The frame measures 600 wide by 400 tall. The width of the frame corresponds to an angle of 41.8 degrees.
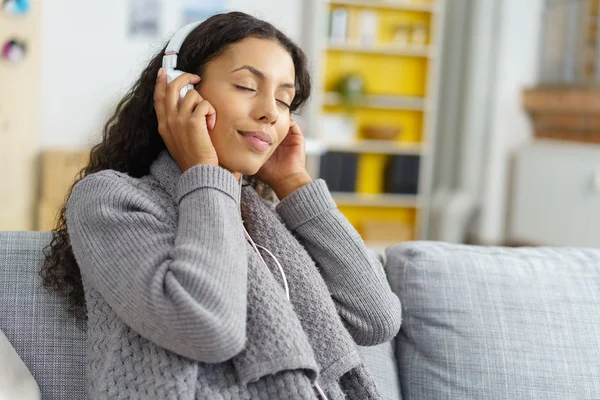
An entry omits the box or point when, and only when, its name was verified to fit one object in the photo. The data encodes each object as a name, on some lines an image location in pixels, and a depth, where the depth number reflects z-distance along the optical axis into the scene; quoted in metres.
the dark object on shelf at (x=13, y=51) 4.52
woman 1.10
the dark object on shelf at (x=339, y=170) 5.31
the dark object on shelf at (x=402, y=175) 5.39
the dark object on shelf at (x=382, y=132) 5.34
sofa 1.48
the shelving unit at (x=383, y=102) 5.30
